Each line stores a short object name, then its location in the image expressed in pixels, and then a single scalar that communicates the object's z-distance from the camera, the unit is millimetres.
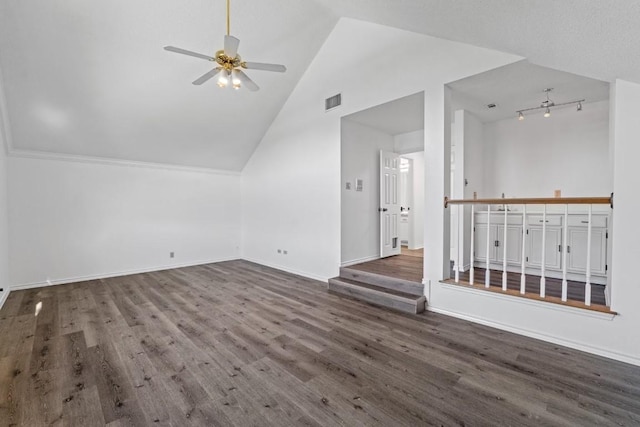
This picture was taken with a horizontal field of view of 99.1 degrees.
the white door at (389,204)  5328
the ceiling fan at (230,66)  2679
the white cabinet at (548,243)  3596
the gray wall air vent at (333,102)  4574
